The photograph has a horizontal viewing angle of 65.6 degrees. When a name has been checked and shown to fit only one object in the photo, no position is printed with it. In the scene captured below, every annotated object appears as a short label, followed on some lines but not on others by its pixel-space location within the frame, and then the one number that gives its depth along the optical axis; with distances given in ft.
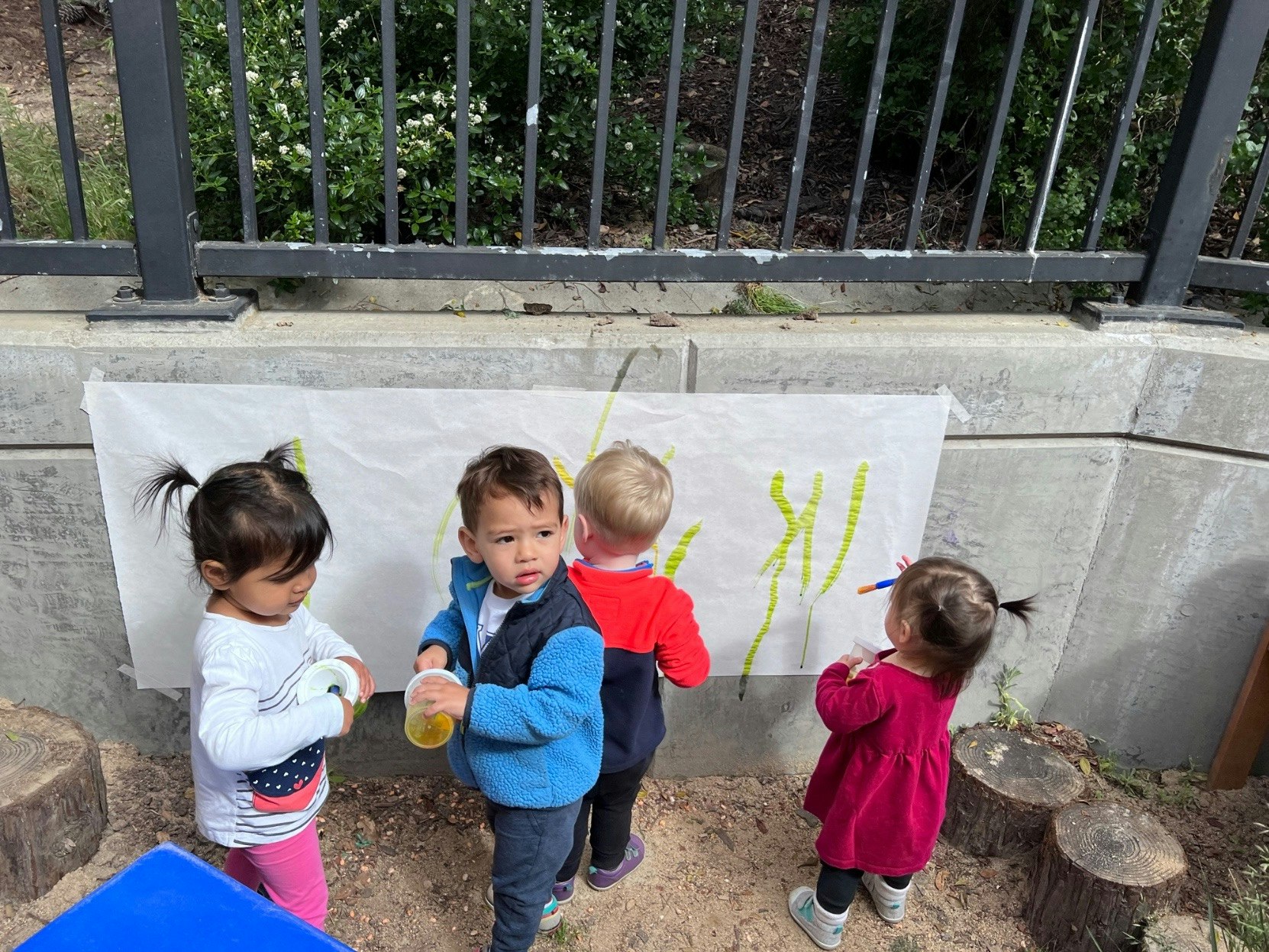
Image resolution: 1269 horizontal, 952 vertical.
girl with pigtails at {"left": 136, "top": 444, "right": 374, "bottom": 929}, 5.86
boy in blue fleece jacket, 6.15
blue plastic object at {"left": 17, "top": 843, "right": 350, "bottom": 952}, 4.29
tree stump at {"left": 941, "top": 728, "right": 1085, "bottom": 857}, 8.91
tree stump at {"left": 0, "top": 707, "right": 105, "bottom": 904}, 7.68
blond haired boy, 6.65
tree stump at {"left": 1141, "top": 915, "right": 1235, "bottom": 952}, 7.73
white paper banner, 7.88
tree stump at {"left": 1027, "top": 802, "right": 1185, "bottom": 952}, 8.07
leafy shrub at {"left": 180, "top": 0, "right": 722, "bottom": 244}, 9.71
